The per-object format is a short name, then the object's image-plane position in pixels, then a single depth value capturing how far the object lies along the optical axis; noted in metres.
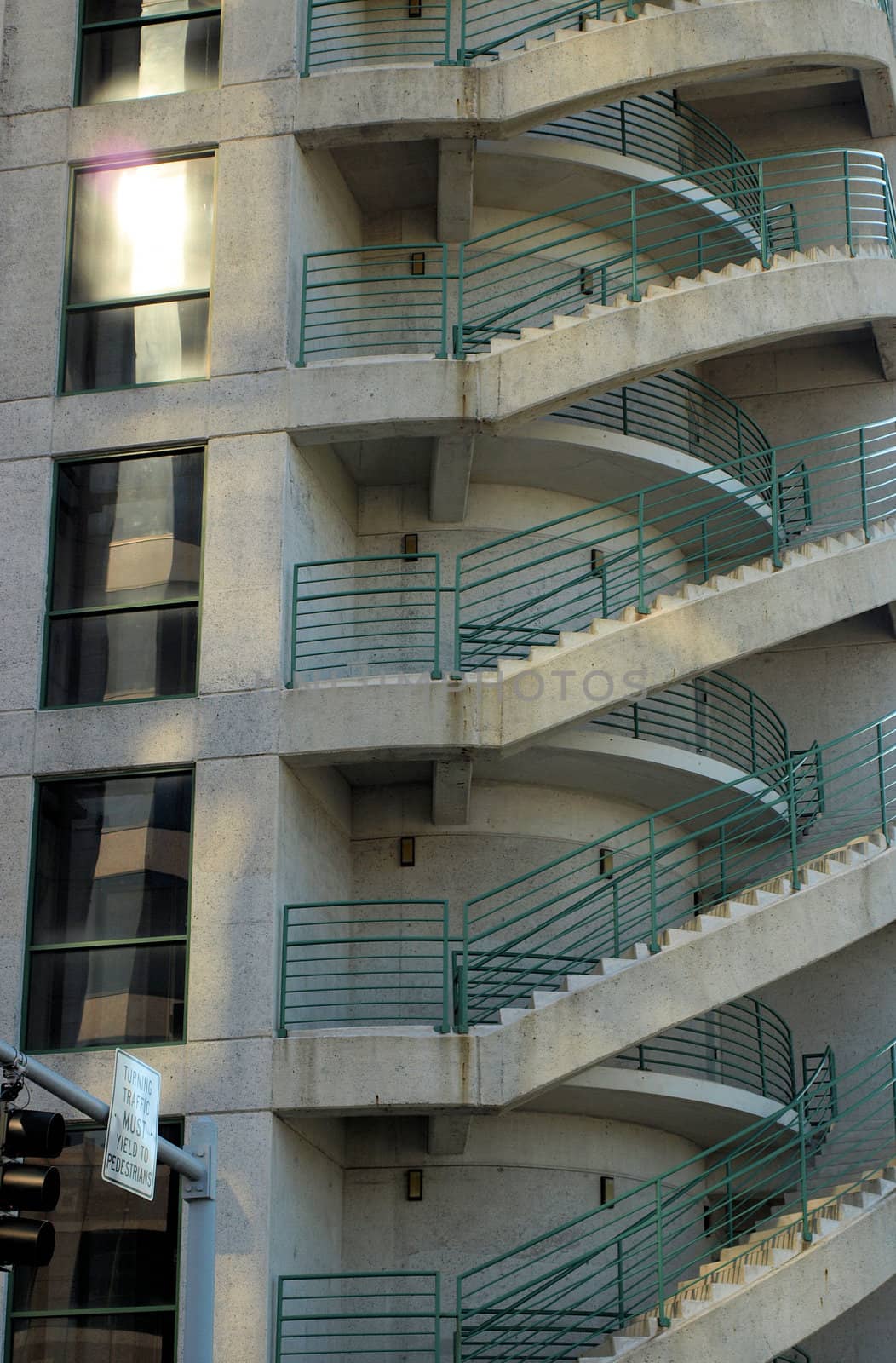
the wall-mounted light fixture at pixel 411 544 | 22.34
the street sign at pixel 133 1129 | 12.27
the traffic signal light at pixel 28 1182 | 10.61
